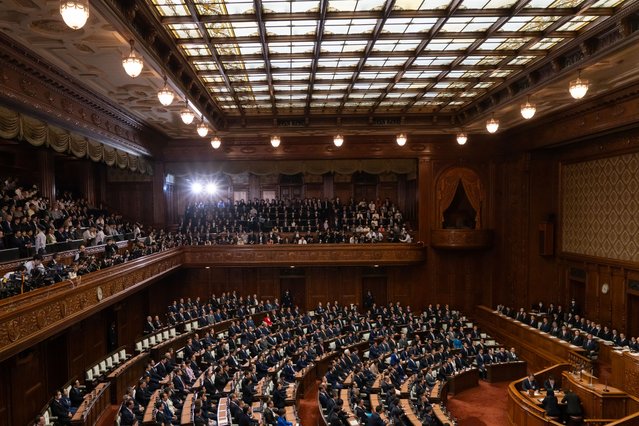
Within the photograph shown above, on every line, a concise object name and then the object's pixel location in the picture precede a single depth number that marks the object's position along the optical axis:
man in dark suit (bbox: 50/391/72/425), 8.66
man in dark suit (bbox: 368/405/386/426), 8.02
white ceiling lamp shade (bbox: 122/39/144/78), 6.44
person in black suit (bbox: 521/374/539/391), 10.98
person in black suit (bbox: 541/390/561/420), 9.66
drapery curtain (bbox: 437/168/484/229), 19.00
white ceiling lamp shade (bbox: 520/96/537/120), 10.41
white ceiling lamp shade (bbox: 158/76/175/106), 8.09
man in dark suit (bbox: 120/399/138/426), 8.38
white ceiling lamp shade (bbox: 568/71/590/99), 8.74
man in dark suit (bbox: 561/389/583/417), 9.69
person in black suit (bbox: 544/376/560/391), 10.11
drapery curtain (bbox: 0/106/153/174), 8.83
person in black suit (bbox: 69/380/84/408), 9.76
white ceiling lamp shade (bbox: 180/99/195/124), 10.15
